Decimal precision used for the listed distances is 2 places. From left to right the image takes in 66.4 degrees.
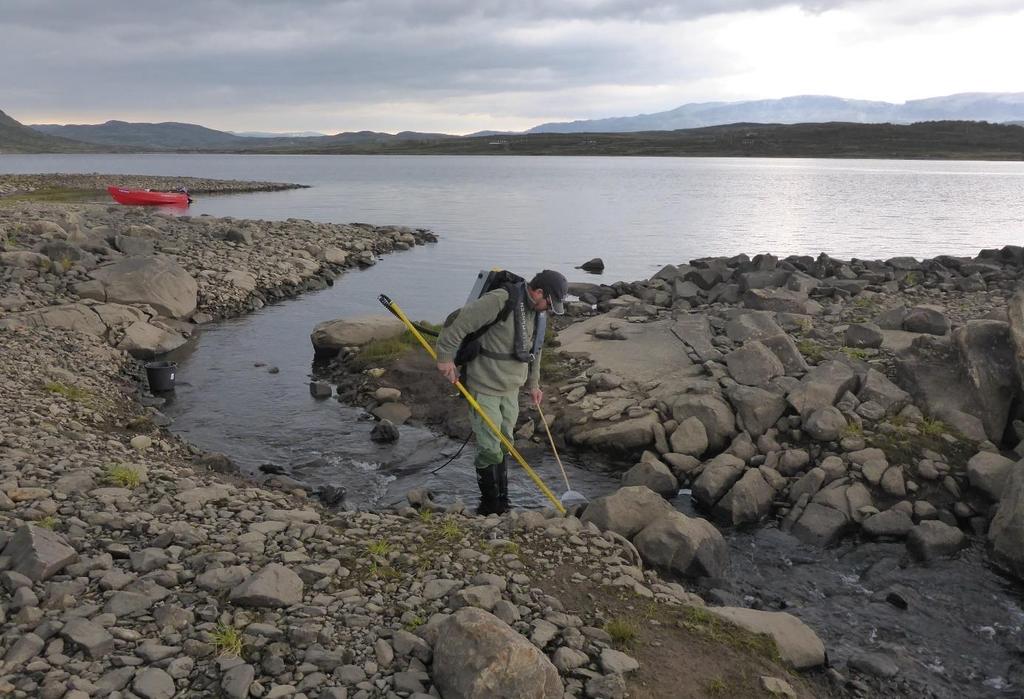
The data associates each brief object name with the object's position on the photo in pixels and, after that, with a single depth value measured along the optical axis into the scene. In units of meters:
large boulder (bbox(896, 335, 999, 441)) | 12.31
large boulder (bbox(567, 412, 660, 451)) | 12.99
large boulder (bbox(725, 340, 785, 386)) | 13.65
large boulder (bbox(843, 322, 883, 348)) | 15.20
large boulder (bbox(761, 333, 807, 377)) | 14.05
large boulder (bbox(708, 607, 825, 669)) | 7.20
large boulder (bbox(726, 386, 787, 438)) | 12.54
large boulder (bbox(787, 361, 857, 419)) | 12.58
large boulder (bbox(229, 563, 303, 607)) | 6.23
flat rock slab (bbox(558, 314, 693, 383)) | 15.20
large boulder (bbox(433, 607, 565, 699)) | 5.31
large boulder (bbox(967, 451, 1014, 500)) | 10.79
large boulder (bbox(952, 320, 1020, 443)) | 12.36
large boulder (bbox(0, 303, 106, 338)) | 16.88
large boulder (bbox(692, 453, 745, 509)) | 11.23
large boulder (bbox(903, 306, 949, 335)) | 15.76
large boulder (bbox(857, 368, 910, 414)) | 12.76
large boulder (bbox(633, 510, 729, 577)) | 9.05
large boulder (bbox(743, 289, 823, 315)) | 19.38
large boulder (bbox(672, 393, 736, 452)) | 12.61
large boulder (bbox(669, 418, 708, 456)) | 12.48
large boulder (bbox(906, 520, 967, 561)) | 9.86
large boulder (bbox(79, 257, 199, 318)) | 19.98
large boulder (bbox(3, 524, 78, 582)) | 6.25
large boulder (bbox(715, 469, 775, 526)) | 10.89
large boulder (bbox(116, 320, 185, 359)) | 17.89
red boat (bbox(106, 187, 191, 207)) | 52.31
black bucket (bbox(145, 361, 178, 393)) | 15.52
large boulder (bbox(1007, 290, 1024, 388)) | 12.08
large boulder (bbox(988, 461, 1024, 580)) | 9.46
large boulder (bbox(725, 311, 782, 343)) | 15.92
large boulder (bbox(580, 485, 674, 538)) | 9.38
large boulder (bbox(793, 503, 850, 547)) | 10.30
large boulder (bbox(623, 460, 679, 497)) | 11.63
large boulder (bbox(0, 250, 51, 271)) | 20.77
